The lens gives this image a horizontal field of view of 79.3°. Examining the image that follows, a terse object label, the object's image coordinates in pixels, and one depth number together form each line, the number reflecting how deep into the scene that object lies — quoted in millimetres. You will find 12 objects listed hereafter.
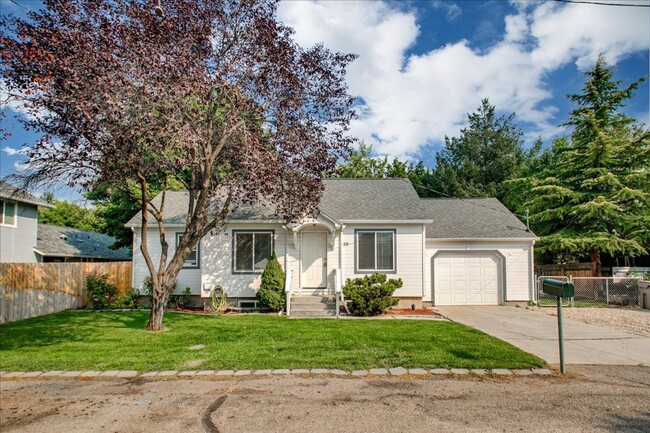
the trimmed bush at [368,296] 12305
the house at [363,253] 13977
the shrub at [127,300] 14023
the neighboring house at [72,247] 23297
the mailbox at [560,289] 6057
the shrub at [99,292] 14094
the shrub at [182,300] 14125
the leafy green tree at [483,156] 32156
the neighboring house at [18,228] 19938
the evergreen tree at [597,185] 18875
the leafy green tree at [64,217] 40594
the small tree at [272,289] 12852
